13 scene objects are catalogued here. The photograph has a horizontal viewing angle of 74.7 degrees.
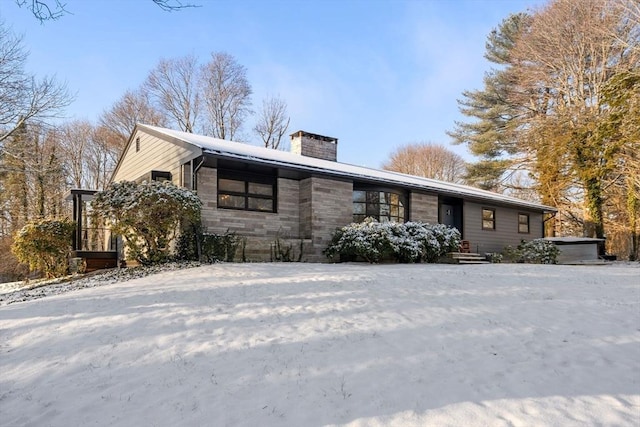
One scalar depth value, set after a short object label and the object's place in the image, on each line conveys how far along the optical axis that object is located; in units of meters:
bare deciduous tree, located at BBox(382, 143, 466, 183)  32.16
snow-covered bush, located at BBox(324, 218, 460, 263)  11.68
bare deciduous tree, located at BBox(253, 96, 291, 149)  29.44
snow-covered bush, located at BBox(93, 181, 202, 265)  9.26
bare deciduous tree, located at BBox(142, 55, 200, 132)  27.61
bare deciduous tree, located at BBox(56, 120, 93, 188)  24.59
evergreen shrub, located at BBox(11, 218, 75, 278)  10.98
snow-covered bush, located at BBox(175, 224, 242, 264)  10.24
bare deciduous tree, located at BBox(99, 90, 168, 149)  26.08
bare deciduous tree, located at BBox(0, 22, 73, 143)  15.41
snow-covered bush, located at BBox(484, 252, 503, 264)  15.75
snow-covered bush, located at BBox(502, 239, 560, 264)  16.42
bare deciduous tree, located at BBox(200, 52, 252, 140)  28.12
